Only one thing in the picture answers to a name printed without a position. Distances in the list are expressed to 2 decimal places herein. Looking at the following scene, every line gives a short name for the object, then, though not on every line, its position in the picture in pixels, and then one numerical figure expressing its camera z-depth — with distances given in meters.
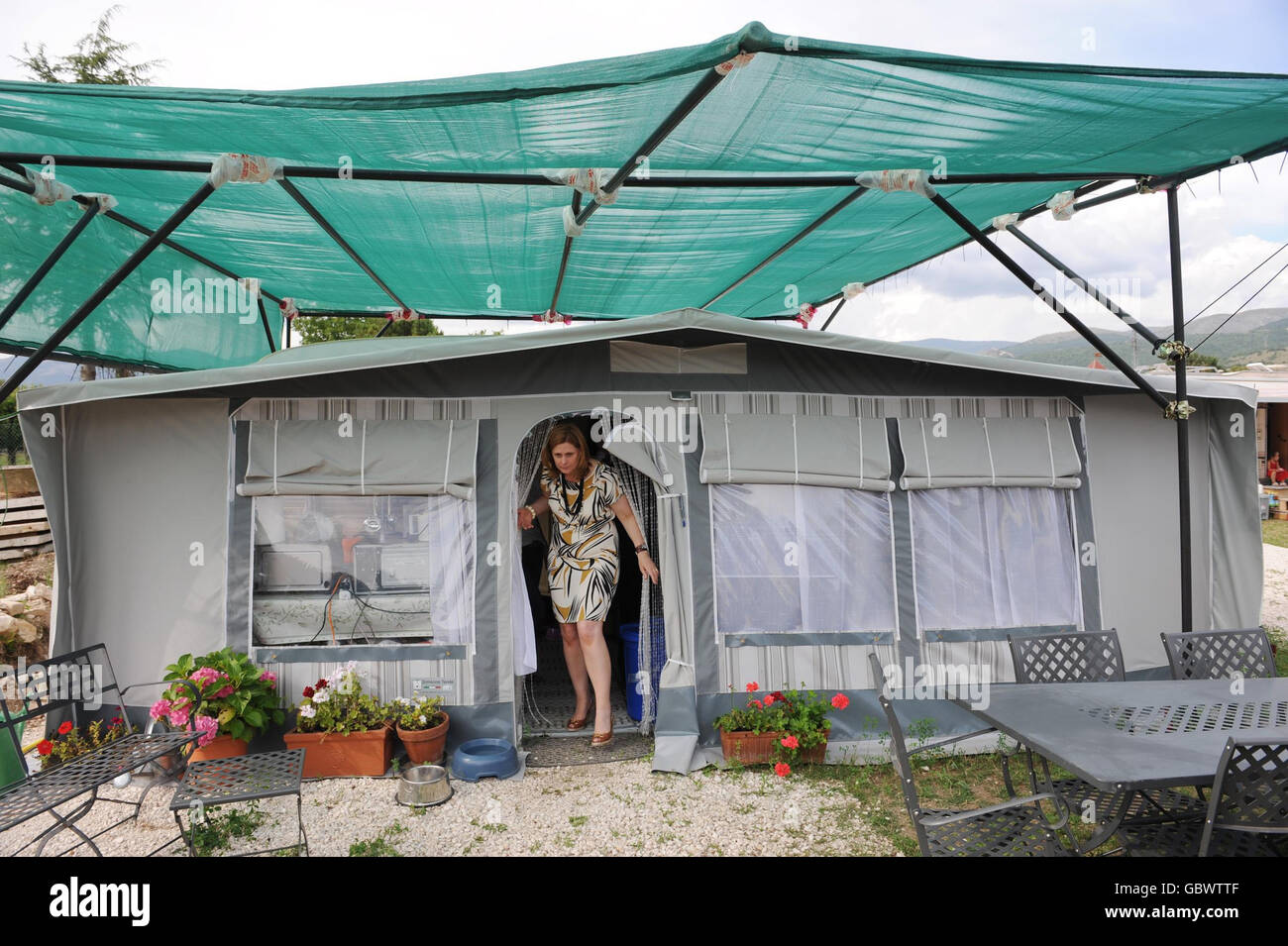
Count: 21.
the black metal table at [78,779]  2.67
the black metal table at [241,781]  2.81
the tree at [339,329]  14.80
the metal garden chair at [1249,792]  1.96
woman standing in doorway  4.25
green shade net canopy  2.81
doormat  4.05
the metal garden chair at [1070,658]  3.24
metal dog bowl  3.55
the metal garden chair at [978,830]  2.28
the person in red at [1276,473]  14.61
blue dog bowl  3.78
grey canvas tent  4.03
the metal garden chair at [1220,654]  3.29
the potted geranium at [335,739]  3.85
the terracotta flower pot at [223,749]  3.82
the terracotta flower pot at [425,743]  3.84
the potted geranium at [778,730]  3.92
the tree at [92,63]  9.60
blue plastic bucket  4.42
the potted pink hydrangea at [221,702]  3.64
